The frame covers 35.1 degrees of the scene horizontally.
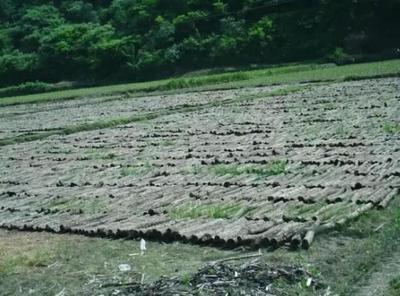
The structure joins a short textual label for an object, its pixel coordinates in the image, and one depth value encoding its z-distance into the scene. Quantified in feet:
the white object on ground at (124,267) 15.35
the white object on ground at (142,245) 16.76
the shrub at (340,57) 97.99
